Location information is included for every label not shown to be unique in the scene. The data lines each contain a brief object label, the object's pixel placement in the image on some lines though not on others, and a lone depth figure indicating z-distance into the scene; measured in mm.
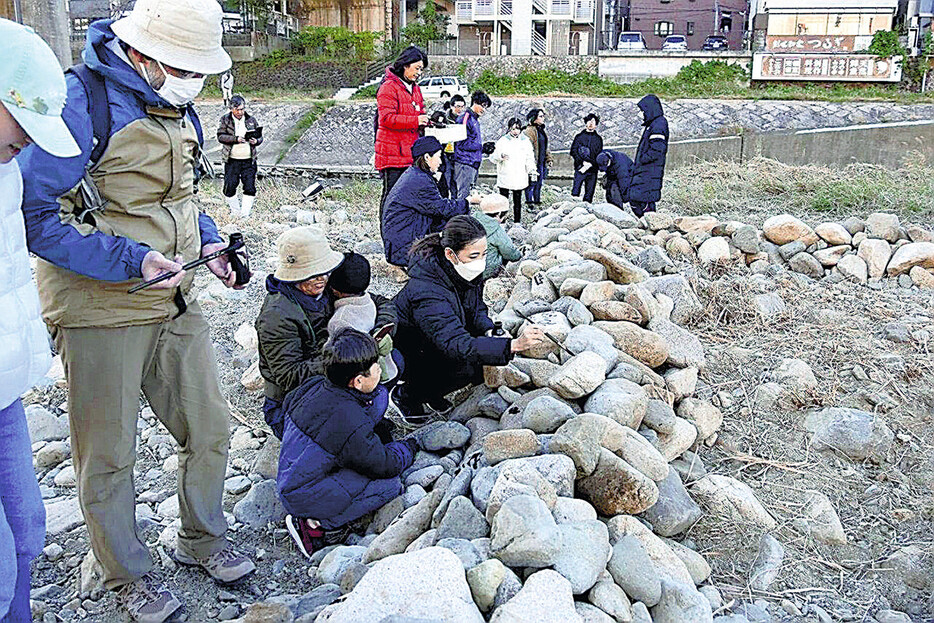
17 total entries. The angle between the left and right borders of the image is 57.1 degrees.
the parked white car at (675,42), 30609
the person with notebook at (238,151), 8469
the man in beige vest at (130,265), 2186
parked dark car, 31100
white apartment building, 30766
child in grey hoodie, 3463
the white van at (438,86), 23578
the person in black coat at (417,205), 5383
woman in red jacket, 6203
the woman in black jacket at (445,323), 3486
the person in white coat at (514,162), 8328
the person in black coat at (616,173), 8609
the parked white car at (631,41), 29608
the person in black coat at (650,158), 7625
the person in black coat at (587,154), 9070
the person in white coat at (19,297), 1640
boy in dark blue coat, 2902
